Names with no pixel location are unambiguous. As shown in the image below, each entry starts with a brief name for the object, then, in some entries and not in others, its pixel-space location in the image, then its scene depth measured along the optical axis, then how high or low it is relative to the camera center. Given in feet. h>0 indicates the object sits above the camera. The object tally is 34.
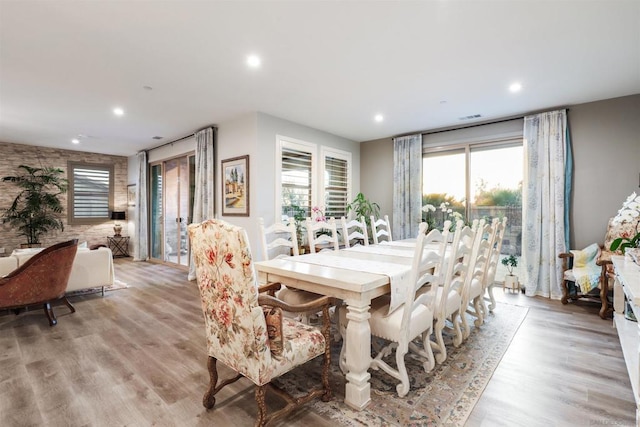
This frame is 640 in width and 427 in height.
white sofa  13.19 -2.51
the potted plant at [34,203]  20.75 +0.67
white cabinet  5.14 -2.94
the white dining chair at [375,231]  13.44 -0.75
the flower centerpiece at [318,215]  16.71 -0.11
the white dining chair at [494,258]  10.93 -1.62
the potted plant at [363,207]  19.43 +0.39
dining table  6.03 -1.53
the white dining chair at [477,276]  8.77 -1.90
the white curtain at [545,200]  13.64 +0.62
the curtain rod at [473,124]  14.71 +4.75
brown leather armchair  10.04 -2.30
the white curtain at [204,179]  16.55 +1.89
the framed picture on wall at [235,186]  14.88 +1.36
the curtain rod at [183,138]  16.79 +4.80
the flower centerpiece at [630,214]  6.81 -0.01
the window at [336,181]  18.53 +2.02
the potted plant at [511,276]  14.59 -3.07
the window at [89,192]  23.73 +1.65
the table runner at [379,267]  6.60 -1.32
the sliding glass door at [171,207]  19.98 +0.40
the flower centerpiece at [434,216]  17.35 -0.17
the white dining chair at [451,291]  7.48 -2.07
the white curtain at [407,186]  18.07 +1.67
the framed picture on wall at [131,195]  25.32 +1.53
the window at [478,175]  15.62 +2.11
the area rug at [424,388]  5.75 -3.84
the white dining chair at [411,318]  6.27 -2.30
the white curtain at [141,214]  23.04 -0.09
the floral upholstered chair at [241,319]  4.83 -1.82
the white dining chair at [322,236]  10.54 -0.79
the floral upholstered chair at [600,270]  11.26 -2.26
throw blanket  11.69 -2.23
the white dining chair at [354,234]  12.45 -0.73
